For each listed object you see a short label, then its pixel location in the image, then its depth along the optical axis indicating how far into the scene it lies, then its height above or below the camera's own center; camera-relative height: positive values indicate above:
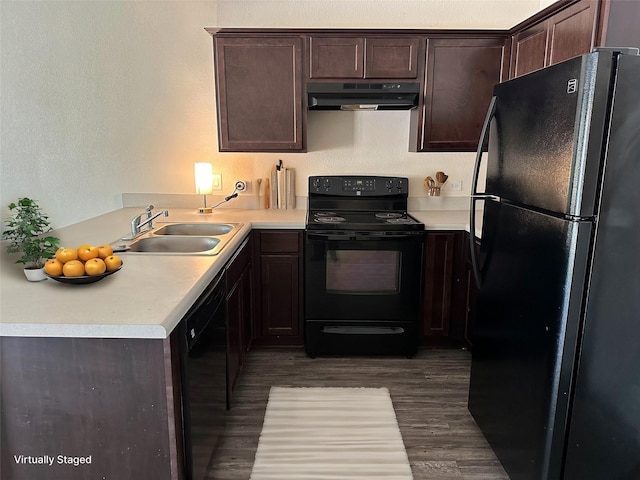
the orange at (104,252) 1.54 -0.35
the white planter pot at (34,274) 1.52 -0.41
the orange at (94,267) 1.46 -0.37
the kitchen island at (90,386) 1.24 -0.66
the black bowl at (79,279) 1.44 -0.41
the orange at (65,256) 1.47 -0.34
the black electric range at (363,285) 2.83 -0.84
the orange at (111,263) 1.53 -0.38
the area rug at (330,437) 1.94 -1.33
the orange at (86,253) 1.50 -0.34
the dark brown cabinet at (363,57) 2.92 +0.59
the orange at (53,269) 1.45 -0.38
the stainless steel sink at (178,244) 2.34 -0.49
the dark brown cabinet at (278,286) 2.90 -0.87
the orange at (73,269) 1.44 -0.37
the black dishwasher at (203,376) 1.43 -0.80
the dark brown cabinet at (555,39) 2.09 +0.58
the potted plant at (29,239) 1.56 -0.31
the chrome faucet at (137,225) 2.25 -0.37
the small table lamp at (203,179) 3.08 -0.20
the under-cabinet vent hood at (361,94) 2.93 +0.35
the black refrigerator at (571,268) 1.38 -0.38
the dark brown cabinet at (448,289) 2.88 -0.87
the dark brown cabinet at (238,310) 2.20 -0.85
